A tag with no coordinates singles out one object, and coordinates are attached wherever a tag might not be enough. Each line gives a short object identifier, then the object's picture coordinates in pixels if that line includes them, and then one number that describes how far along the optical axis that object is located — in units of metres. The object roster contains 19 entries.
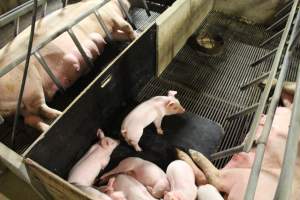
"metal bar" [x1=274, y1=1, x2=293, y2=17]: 3.38
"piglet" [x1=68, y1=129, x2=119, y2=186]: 1.97
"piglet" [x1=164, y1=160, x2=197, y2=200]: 1.83
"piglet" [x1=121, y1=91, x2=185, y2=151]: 2.24
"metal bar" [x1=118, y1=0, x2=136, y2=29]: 3.37
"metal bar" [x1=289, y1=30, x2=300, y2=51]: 2.16
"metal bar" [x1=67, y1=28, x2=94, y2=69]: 2.55
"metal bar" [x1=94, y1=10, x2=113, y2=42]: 2.94
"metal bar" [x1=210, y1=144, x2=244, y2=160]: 1.98
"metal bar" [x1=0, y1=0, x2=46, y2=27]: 2.45
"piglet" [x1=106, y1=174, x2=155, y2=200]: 1.84
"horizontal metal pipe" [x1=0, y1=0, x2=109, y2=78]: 2.04
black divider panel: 1.78
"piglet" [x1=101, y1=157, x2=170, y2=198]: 1.96
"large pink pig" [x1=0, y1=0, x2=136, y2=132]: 2.28
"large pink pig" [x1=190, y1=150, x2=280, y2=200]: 1.74
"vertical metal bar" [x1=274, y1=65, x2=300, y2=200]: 1.04
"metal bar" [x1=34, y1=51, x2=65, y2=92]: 2.35
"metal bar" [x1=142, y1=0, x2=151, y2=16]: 3.46
